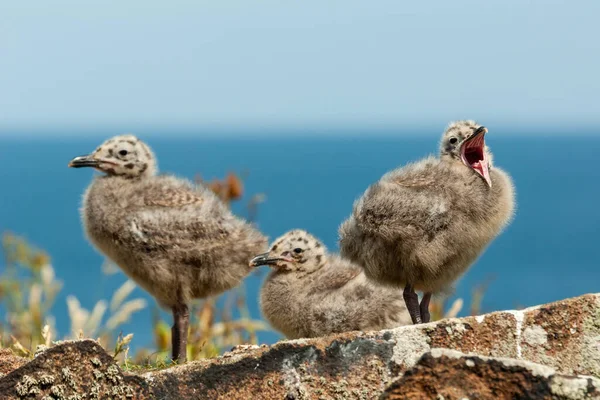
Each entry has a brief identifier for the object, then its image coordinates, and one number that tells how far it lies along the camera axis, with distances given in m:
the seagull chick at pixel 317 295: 13.84
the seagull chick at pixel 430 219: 12.59
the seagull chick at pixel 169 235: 14.41
